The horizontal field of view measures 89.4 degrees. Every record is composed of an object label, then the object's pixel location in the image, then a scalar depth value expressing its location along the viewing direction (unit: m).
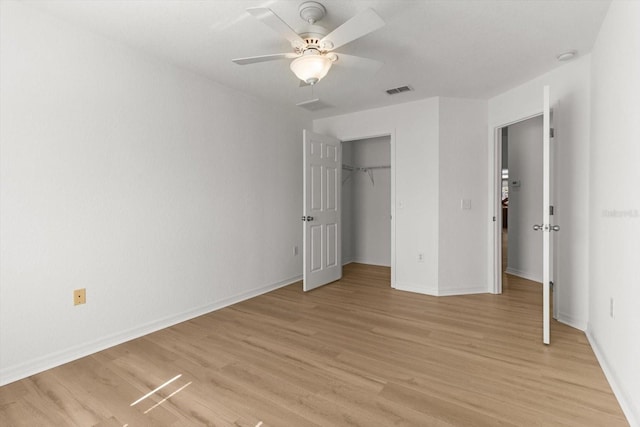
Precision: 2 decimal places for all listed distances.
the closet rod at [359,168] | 5.60
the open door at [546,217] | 2.41
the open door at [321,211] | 4.09
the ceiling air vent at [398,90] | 3.59
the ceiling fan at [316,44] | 1.81
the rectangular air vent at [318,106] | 3.97
